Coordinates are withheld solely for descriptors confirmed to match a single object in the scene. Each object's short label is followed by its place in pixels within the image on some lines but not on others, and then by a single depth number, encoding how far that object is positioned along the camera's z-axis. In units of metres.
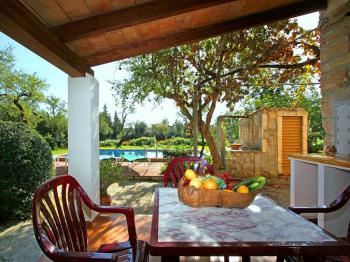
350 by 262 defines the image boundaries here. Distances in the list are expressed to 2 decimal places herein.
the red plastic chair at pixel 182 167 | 2.47
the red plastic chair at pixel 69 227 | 1.10
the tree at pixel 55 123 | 15.01
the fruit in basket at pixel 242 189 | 1.49
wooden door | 6.96
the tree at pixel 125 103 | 7.43
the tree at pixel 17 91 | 9.70
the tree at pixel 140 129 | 20.26
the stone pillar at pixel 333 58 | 2.81
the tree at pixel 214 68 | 5.22
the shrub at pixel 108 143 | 17.85
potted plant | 4.22
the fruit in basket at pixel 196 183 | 1.52
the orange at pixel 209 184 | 1.51
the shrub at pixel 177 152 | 9.43
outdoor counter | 2.53
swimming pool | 15.10
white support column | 3.50
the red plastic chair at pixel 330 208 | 1.57
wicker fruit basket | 1.48
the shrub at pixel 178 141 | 15.01
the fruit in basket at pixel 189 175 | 1.64
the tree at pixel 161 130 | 19.62
